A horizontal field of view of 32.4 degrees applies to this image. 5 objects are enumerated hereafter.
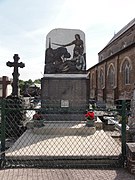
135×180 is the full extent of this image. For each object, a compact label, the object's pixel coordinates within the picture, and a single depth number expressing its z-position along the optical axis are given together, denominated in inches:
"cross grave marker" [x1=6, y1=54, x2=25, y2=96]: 358.9
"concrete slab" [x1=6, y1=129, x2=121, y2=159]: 217.9
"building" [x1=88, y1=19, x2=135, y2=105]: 956.0
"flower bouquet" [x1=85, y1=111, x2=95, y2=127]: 338.8
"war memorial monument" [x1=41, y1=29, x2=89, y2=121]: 409.7
